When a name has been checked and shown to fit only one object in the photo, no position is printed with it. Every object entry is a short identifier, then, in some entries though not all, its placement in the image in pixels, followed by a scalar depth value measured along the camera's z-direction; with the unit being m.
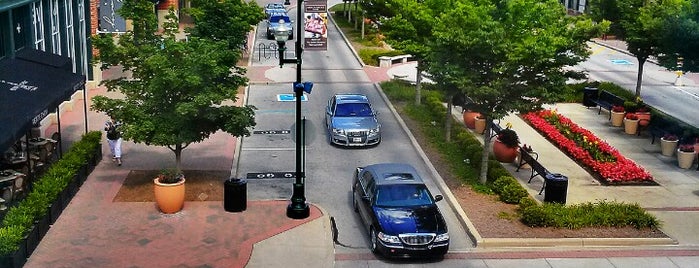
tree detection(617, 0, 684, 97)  35.97
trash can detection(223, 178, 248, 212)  22.88
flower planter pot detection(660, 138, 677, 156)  30.62
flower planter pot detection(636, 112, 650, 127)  33.81
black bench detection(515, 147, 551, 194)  25.14
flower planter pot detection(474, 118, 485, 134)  33.47
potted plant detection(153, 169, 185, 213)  22.53
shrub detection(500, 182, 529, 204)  23.94
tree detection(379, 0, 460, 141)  33.66
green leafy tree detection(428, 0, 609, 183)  23.97
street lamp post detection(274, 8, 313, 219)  22.31
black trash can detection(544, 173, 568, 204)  23.83
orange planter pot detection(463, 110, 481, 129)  34.00
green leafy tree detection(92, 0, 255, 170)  22.81
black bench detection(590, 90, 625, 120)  36.43
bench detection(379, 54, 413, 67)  50.59
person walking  26.62
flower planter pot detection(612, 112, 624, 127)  35.12
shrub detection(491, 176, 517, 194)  24.72
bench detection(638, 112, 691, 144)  32.53
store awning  21.72
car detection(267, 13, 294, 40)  59.79
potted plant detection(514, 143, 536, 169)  28.24
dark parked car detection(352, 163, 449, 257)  19.72
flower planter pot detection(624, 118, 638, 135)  33.81
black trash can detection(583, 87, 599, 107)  38.91
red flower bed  26.95
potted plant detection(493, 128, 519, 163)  28.36
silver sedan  30.55
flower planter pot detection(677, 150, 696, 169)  28.97
